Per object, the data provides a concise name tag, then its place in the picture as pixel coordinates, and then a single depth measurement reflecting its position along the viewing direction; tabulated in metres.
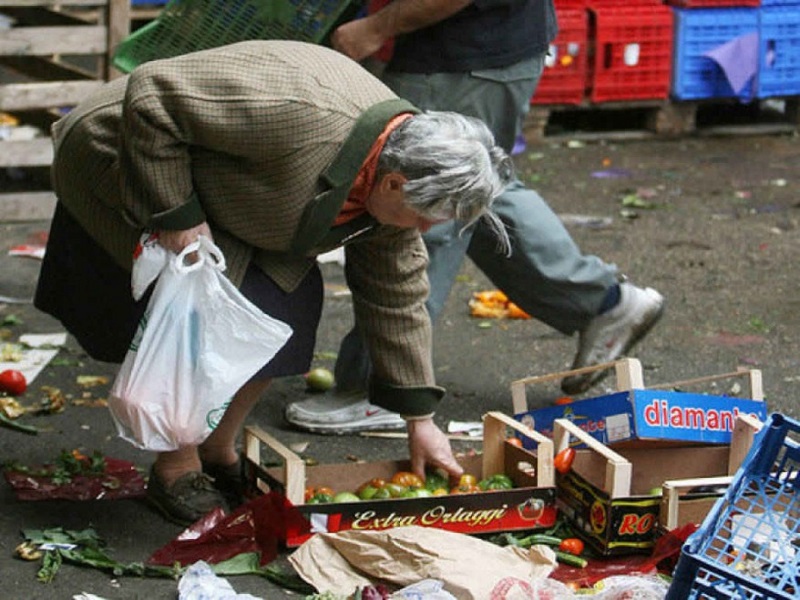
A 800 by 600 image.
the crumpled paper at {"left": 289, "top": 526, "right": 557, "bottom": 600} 6.76
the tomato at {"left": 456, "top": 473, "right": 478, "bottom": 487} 7.84
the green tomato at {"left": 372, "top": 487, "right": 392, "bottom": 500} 7.69
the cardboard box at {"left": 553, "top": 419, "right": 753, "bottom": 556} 7.21
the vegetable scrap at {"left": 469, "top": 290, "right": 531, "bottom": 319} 11.66
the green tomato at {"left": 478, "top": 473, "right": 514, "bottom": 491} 7.78
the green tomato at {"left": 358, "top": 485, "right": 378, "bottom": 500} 7.78
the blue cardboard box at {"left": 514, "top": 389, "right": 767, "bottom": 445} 7.58
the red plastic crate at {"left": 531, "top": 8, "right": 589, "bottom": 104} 16.83
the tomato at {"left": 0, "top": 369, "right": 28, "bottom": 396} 9.62
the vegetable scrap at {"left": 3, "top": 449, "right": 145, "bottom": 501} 8.11
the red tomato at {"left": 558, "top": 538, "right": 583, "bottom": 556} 7.39
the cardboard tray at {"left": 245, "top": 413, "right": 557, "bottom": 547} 7.28
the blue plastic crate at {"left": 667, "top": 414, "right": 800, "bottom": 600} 5.53
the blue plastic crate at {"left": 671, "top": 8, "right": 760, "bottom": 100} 17.19
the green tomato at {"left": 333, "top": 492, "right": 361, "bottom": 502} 7.62
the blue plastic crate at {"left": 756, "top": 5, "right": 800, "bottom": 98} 17.41
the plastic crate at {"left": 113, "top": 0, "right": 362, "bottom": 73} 9.12
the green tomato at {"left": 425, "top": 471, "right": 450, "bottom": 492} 7.93
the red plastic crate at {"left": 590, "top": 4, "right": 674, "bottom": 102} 17.00
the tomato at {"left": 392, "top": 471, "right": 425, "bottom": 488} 7.84
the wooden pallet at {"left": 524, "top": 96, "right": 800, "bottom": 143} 17.78
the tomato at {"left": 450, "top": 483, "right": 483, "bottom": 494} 7.74
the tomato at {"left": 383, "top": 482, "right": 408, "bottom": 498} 7.67
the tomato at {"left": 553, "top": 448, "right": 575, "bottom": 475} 7.63
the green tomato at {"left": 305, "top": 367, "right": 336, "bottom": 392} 9.86
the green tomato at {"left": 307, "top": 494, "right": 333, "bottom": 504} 7.57
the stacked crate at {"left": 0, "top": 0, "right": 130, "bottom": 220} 12.92
